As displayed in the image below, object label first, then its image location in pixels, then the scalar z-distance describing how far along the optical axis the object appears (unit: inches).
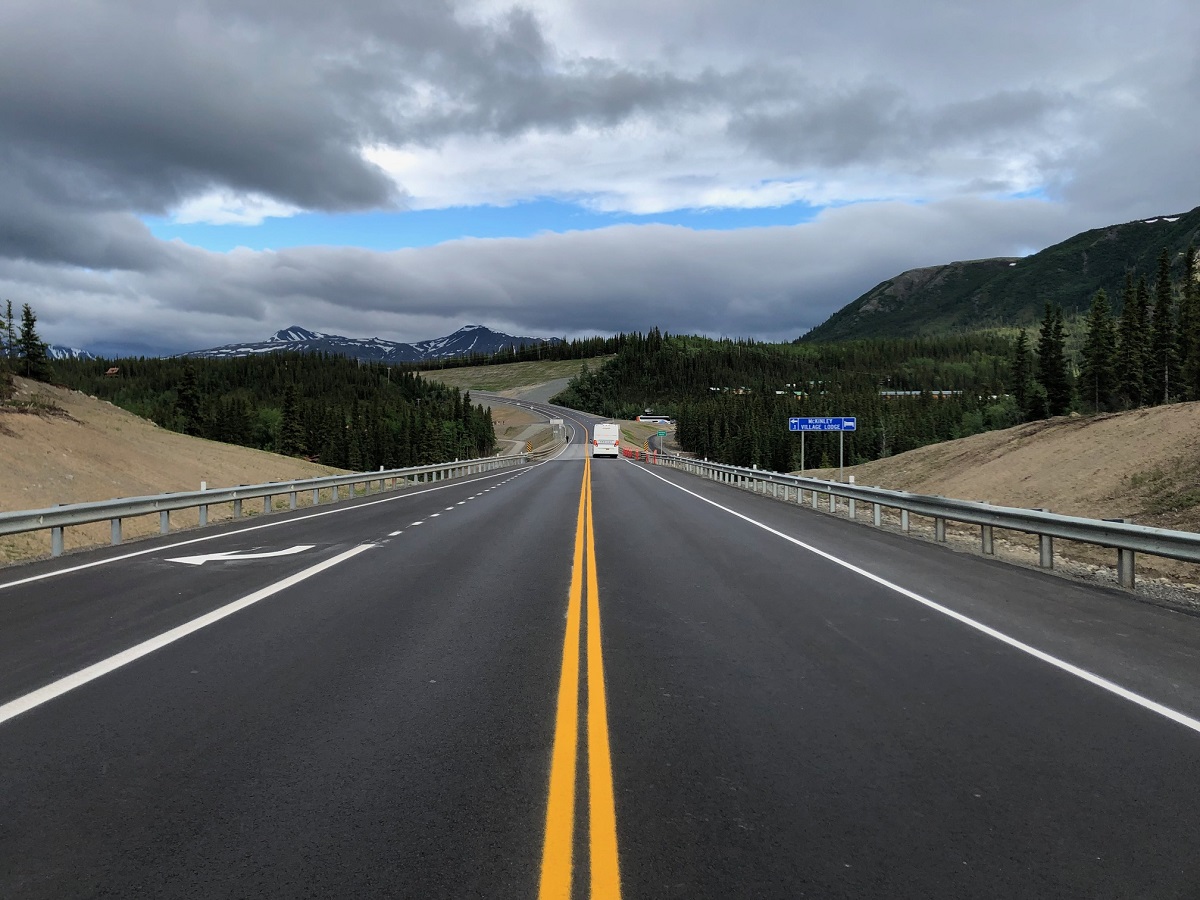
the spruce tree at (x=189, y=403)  4162.6
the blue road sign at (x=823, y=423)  1163.3
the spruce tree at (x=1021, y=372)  4266.7
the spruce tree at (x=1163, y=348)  3531.0
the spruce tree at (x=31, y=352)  2252.7
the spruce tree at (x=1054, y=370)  3969.0
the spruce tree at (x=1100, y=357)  3757.4
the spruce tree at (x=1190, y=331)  3267.7
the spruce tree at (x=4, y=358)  1401.5
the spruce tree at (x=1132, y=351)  3577.8
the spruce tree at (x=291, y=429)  4498.0
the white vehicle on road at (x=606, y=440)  3216.0
